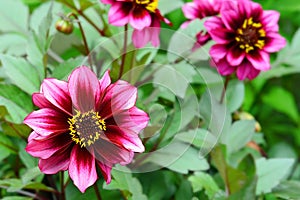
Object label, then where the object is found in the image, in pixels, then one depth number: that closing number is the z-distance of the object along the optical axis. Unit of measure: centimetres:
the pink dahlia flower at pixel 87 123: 68
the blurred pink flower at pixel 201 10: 92
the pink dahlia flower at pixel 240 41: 85
